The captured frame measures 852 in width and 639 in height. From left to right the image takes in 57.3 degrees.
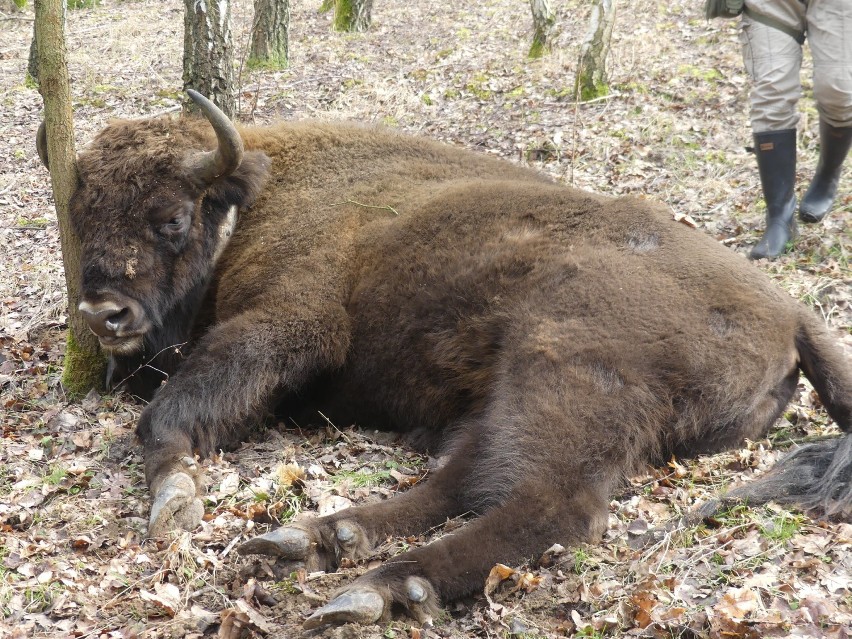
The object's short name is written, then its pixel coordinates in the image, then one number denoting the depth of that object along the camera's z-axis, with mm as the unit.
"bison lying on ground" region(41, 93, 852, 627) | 3707
